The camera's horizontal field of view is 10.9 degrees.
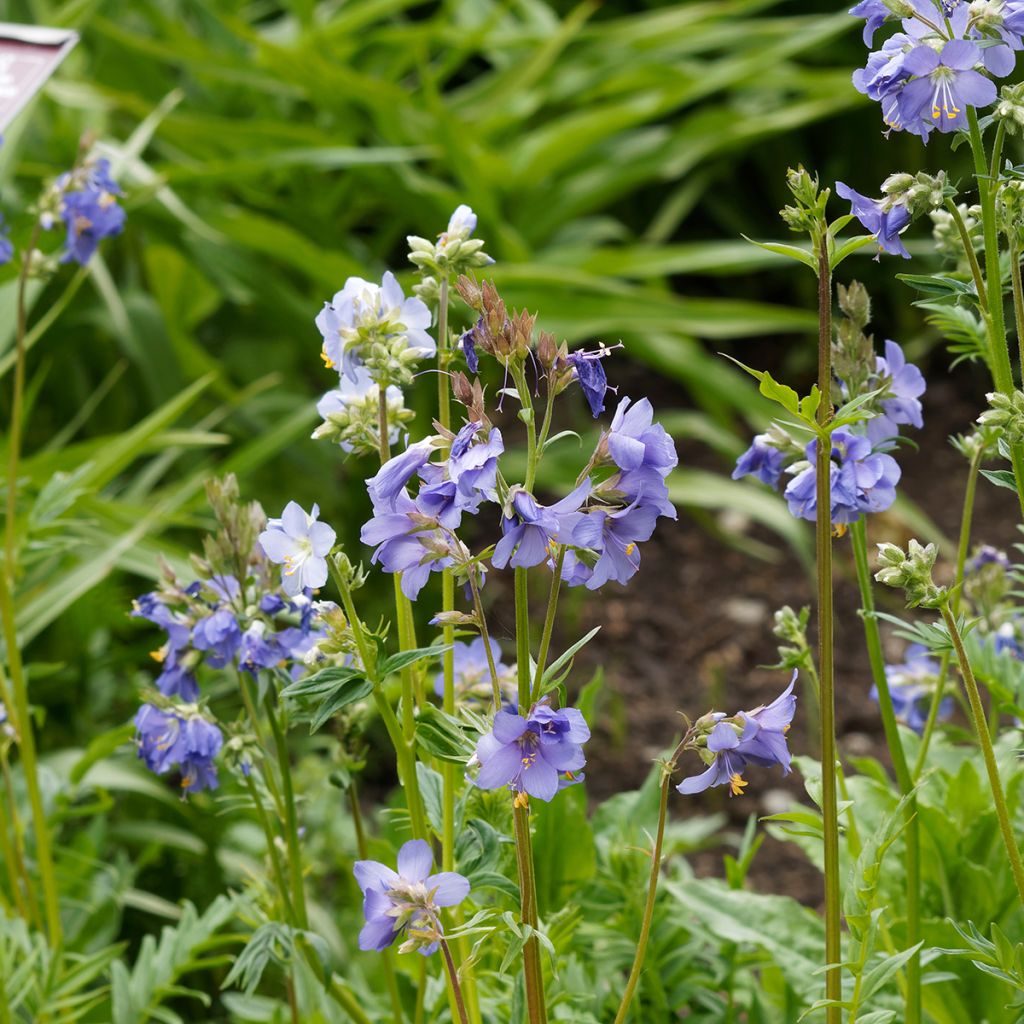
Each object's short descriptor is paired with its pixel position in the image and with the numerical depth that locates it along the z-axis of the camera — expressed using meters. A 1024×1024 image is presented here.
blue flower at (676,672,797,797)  1.37
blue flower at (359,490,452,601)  1.35
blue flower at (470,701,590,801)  1.34
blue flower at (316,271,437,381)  1.40
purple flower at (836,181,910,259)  1.39
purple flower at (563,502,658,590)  1.35
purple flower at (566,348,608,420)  1.35
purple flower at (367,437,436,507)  1.35
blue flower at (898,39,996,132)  1.37
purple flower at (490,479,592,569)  1.32
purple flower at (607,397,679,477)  1.34
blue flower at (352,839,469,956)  1.37
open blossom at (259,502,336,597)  1.38
